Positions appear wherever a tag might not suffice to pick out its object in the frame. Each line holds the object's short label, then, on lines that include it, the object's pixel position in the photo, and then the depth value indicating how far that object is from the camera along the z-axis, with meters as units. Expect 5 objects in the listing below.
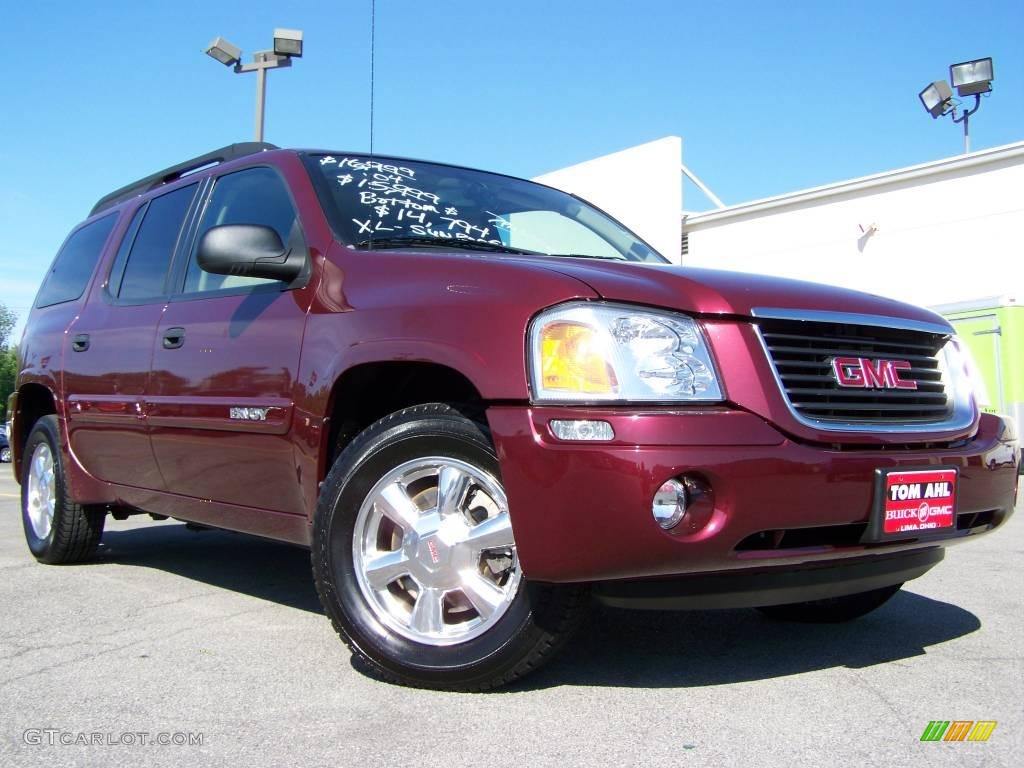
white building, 15.99
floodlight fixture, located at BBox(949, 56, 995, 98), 19.31
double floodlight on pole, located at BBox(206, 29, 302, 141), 14.30
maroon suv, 2.47
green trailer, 11.95
